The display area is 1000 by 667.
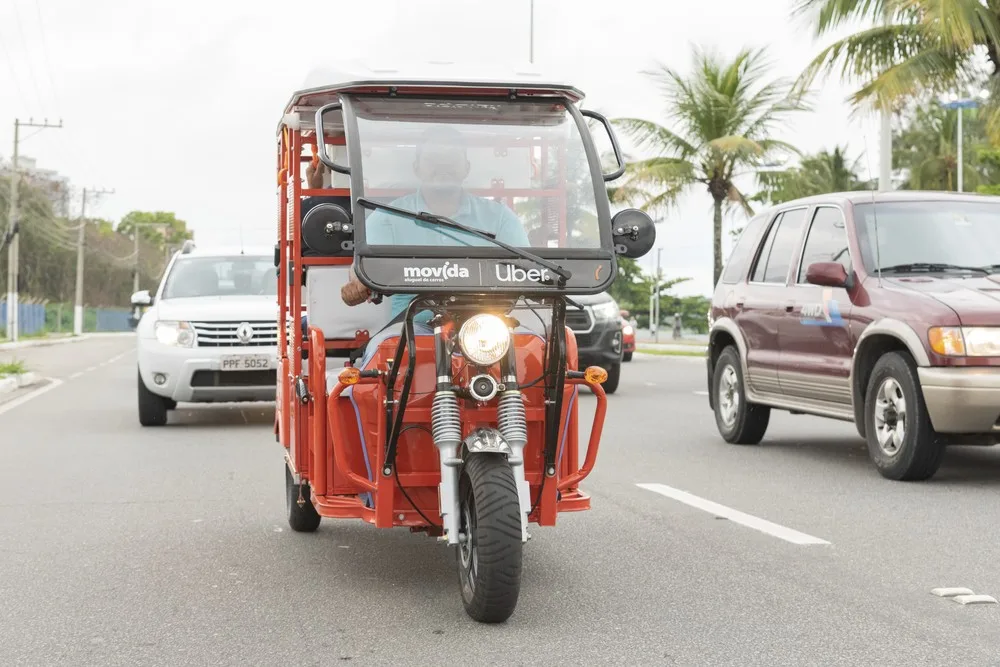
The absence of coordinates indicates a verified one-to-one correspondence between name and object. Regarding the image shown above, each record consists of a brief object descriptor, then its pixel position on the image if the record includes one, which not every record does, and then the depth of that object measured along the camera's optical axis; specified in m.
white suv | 13.35
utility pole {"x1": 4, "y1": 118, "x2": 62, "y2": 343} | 53.62
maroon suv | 8.67
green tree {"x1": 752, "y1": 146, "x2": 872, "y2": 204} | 36.62
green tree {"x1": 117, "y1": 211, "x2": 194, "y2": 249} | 133.75
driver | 5.43
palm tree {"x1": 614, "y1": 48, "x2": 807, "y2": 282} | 36.53
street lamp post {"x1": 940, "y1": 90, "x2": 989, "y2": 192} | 25.77
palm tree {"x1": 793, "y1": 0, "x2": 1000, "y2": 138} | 21.27
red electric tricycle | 5.25
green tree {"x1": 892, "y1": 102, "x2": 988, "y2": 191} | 60.09
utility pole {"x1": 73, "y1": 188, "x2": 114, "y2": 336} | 75.38
